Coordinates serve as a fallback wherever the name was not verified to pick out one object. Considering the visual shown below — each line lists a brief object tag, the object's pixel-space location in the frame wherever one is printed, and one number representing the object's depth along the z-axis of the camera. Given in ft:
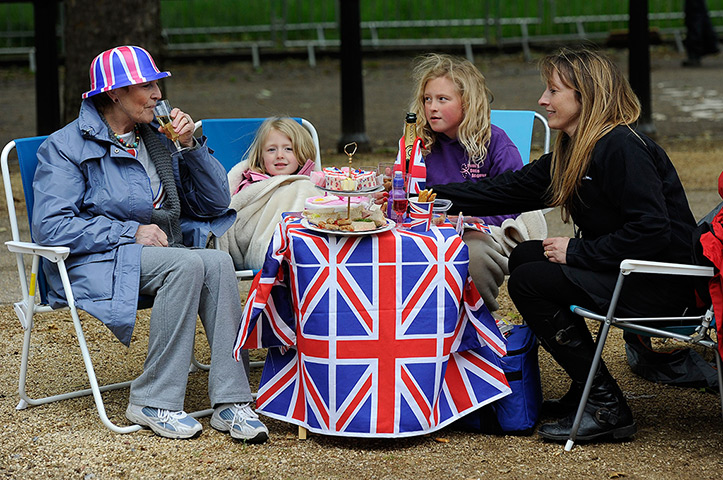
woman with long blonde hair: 22.15
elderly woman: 23.32
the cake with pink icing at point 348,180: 22.56
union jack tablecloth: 22.16
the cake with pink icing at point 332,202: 22.93
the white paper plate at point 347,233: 21.82
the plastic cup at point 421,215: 23.13
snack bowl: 23.72
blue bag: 23.53
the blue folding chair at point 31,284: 23.29
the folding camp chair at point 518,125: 31.27
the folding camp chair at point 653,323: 21.27
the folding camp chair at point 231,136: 30.32
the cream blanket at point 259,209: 27.66
